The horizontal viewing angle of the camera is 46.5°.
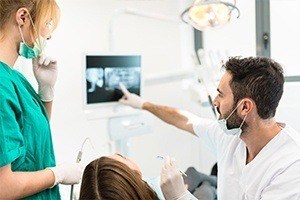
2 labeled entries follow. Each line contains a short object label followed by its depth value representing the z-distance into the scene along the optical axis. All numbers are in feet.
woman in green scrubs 3.39
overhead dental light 5.52
